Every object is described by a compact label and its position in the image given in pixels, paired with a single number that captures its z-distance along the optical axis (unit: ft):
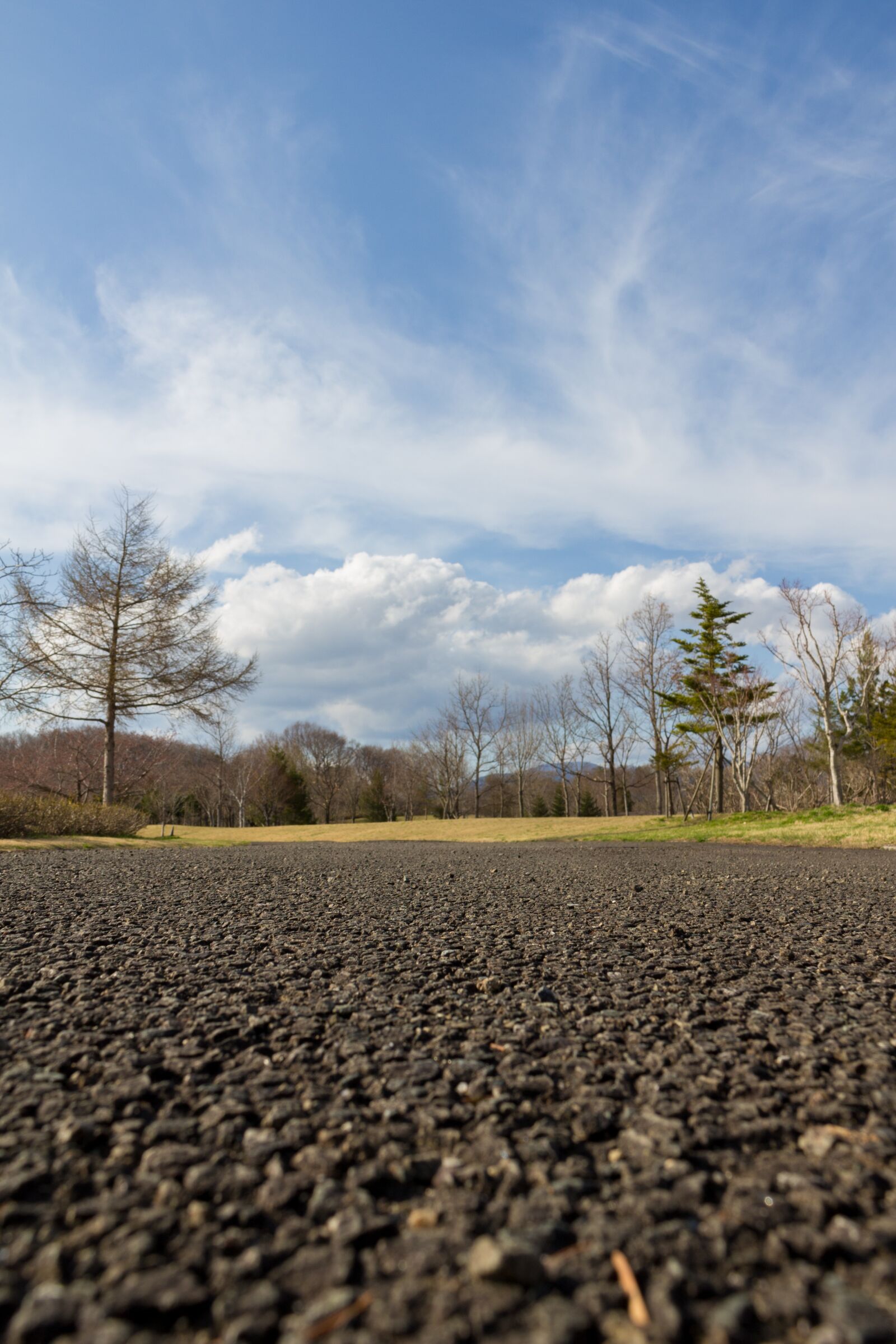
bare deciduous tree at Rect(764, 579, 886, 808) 70.69
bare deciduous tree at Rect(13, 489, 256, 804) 62.44
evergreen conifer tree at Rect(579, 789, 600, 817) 164.66
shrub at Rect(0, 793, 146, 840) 41.42
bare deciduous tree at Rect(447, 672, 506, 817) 142.51
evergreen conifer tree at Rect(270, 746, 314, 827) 154.40
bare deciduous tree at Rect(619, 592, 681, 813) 100.89
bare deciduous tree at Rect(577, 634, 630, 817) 118.32
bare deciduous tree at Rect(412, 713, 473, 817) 145.18
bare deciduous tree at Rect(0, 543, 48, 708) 51.57
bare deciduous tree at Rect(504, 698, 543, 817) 143.43
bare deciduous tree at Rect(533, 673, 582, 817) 136.88
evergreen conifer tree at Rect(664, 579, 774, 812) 85.51
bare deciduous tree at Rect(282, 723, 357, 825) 178.60
